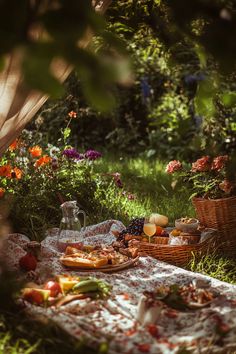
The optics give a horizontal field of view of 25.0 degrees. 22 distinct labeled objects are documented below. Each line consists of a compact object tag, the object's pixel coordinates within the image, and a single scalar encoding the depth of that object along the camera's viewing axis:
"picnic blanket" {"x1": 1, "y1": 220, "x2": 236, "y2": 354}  2.18
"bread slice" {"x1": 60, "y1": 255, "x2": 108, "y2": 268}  3.07
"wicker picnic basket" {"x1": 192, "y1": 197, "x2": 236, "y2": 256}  3.64
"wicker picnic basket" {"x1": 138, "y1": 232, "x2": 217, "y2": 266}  3.46
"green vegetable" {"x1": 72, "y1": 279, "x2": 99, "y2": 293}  2.59
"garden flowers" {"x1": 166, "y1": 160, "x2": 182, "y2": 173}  3.89
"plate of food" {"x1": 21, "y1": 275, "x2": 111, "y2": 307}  2.52
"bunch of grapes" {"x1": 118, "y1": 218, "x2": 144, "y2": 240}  3.71
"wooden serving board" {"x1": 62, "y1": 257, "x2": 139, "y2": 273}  3.08
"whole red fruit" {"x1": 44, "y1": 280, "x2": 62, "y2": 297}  2.61
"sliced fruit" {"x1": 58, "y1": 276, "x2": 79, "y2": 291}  2.65
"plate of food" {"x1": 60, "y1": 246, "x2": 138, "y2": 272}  3.07
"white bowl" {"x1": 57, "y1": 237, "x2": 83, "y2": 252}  3.40
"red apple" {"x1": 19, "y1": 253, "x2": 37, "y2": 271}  2.94
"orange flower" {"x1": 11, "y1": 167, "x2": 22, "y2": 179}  3.99
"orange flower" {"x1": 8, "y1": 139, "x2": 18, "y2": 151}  4.15
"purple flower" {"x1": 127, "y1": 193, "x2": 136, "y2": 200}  4.83
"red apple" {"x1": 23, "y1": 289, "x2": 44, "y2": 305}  2.51
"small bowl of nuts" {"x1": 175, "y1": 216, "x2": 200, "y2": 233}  3.63
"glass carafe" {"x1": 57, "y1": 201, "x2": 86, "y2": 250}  3.41
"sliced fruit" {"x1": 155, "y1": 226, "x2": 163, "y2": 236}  3.74
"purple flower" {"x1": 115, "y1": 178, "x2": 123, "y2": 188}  4.59
